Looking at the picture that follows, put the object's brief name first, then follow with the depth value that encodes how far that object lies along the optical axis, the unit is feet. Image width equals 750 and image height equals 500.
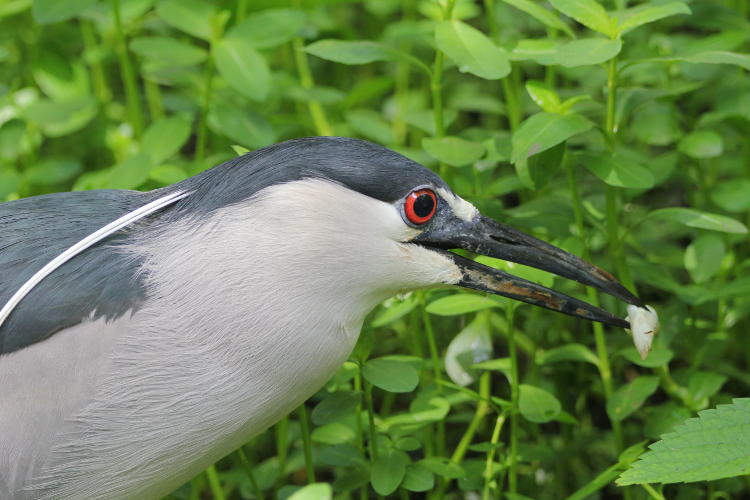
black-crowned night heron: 12.30
